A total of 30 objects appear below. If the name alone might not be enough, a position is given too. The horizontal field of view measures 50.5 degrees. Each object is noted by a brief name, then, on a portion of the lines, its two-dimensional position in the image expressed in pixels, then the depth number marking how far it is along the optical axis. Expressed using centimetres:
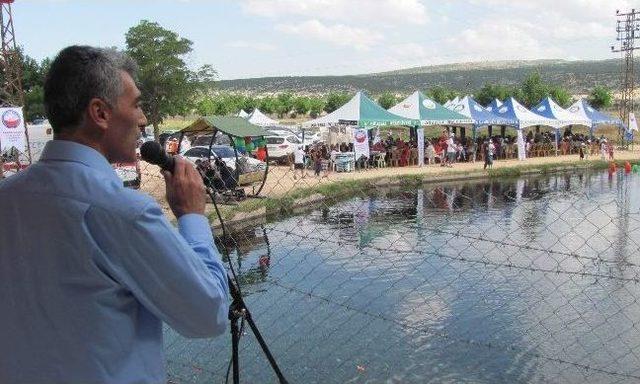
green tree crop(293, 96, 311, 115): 7044
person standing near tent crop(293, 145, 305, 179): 2539
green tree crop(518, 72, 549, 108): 5838
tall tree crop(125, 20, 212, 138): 3594
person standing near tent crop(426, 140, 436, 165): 2861
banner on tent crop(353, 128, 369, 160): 2586
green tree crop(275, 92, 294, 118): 7125
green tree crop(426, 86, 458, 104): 6257
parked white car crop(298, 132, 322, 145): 3293
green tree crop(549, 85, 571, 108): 5766
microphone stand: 223
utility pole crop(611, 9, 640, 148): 3728
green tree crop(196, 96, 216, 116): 6028
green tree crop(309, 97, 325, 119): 7012
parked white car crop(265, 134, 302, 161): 2902
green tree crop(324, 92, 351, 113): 6388
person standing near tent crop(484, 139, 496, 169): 2707
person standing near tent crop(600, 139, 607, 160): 3075
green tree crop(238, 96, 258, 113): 6464
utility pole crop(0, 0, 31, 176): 2128
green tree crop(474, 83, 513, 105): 5978
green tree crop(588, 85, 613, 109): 5538
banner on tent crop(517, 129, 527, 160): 3059
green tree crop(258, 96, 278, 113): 7019
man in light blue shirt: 145
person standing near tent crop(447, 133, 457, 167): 2833
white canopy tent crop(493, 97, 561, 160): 3009
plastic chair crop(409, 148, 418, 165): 2853
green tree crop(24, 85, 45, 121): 3972
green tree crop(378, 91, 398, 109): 6546
